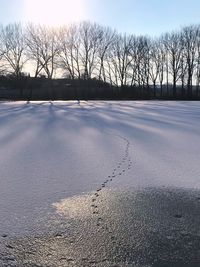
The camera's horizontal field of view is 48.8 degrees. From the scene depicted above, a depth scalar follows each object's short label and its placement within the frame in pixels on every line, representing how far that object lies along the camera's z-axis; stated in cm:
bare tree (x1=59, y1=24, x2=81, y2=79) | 2834
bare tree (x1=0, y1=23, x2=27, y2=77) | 2674
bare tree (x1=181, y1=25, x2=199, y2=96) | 3001
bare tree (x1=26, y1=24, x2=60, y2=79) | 2624
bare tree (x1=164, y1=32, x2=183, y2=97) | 3035
